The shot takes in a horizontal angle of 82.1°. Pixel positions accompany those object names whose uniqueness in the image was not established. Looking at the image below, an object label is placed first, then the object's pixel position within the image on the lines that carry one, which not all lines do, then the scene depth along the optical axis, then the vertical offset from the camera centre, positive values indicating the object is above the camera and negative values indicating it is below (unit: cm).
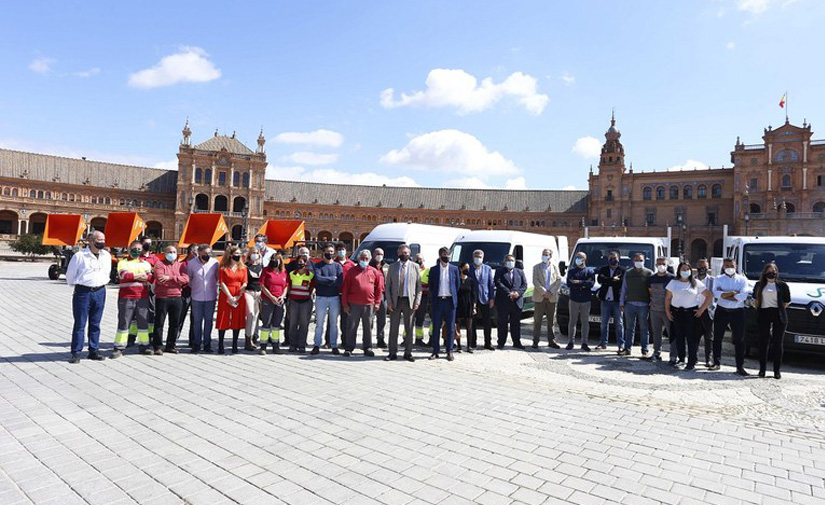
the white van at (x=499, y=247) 1402 +43
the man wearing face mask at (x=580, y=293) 1020 -61
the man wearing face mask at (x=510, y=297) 1048 -80
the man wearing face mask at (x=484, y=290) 1023 -64
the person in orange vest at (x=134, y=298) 842 -93
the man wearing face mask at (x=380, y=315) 1010 -126
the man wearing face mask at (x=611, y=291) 1000 -54
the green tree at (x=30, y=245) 4531 -35
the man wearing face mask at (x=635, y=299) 949 -66
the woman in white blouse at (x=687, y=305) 852 -66
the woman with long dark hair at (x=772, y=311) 786 -65
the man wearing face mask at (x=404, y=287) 907 -57
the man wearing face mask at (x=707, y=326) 871 -105
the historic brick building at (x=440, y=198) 6238 +951
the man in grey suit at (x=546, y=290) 1058 -60
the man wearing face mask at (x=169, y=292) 872 -83
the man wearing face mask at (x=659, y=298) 919 -59
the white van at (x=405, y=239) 1565 +61
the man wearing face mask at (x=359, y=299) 905 -83
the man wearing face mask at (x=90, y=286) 766 -68
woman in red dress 912 -86
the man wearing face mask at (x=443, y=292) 913 -65
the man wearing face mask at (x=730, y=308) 835 -65
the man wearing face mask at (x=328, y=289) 935 -69
